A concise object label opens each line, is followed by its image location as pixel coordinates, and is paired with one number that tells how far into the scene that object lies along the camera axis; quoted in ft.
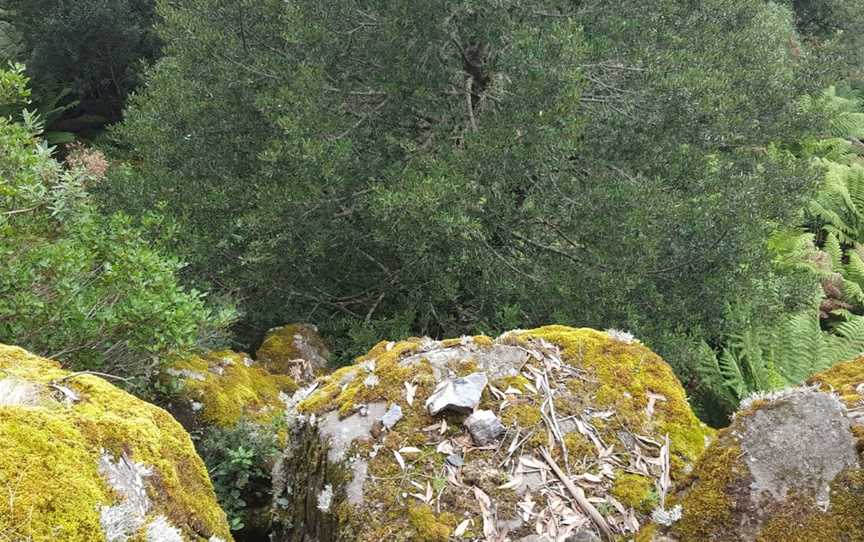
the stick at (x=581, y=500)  7.54
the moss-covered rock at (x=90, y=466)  4.75
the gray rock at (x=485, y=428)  8.50
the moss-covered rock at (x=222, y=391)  13.07
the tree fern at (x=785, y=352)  19.71
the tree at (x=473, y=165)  17.79
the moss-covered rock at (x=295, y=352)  18.03
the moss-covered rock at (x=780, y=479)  5.72
